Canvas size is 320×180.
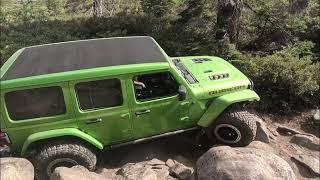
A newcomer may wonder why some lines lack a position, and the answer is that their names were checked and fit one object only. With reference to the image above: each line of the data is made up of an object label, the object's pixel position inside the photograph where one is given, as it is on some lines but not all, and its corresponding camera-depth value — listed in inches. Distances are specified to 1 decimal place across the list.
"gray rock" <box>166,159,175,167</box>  161.7
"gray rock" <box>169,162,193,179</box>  153.9
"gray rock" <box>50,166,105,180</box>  133.0
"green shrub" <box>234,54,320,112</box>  199.3
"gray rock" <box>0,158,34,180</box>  130.2
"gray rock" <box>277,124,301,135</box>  190.9
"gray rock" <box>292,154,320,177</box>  166.2
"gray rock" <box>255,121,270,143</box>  178.7
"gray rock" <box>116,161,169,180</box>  149.7
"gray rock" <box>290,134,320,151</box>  182.4
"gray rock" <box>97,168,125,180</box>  151.5
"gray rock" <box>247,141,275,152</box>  164.9
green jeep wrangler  142.3
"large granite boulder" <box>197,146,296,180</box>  129.7
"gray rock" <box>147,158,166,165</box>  161.7
